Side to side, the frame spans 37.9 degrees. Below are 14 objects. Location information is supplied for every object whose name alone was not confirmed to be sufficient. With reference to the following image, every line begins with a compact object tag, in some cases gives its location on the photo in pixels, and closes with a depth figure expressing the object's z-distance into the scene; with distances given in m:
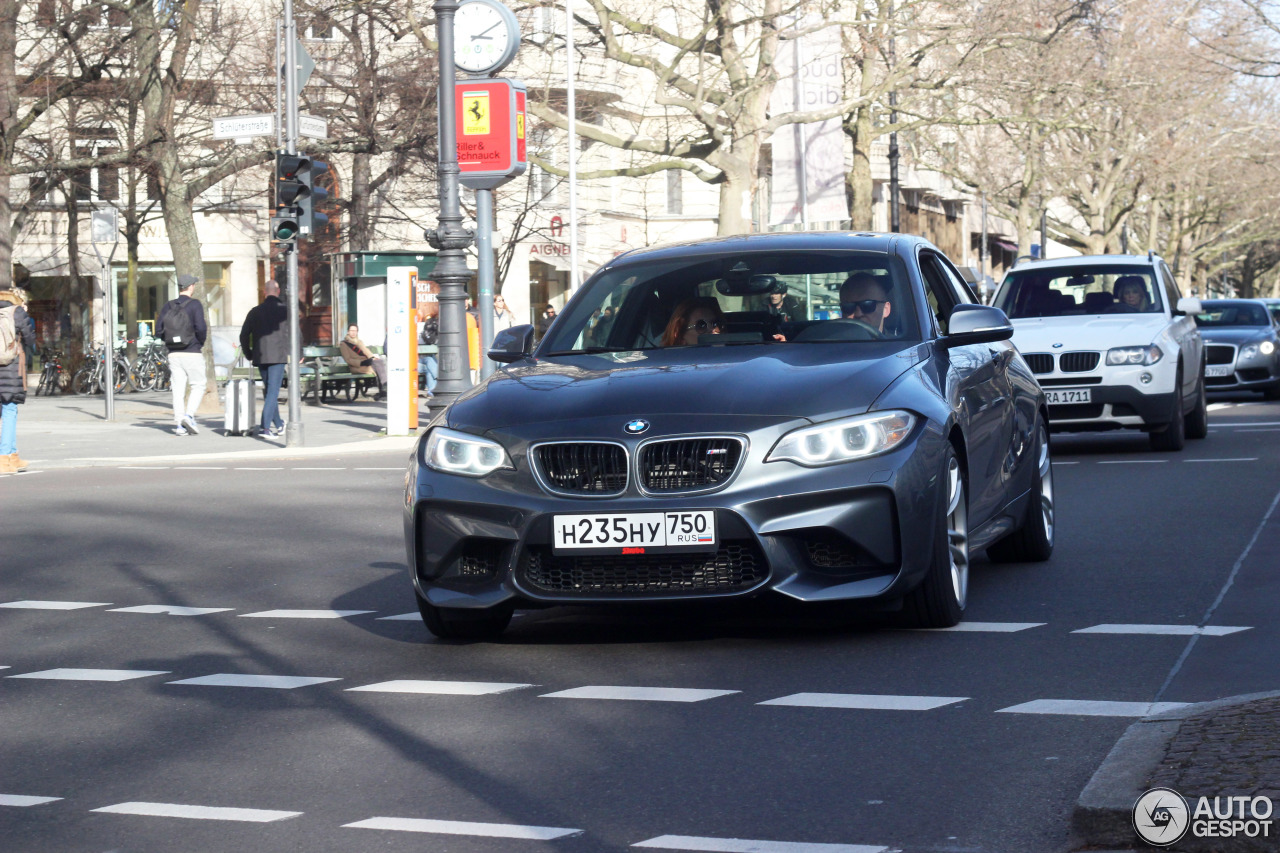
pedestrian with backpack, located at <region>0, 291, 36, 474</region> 17.83
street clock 23.47
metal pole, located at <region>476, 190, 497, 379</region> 22.88
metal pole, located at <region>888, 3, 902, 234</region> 37.03
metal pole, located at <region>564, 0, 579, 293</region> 31.03
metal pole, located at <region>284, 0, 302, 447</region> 21.91
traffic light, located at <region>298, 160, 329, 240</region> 21.81
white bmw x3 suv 16.27
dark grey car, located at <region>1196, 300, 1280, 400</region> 26.05
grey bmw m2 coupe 6.67
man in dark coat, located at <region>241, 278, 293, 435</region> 23.75
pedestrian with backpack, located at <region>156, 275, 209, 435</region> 23.69
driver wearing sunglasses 8.01
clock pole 21.47
